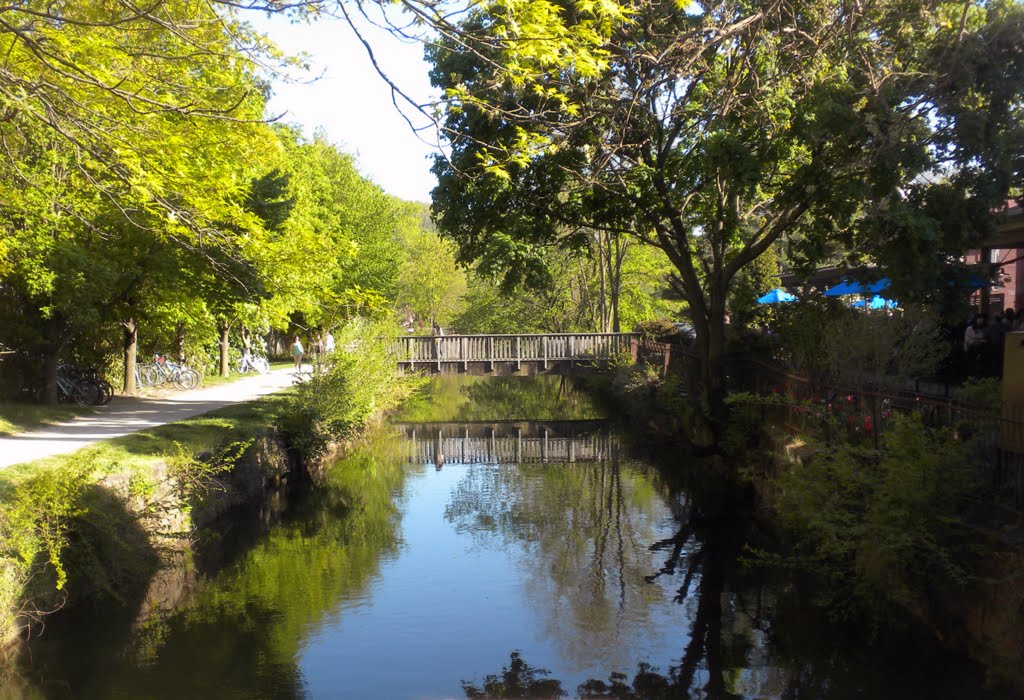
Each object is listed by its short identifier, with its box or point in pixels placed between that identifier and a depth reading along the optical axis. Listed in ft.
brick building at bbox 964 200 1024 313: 54.96
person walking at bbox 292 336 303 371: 110.32
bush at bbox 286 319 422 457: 66.28
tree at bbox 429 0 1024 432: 43.80
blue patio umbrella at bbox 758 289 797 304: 91.30
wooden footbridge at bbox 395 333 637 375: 116.47
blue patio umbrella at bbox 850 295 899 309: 80.89
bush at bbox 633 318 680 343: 103.68
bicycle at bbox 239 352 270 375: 123.95
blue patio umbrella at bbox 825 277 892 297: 75.20
